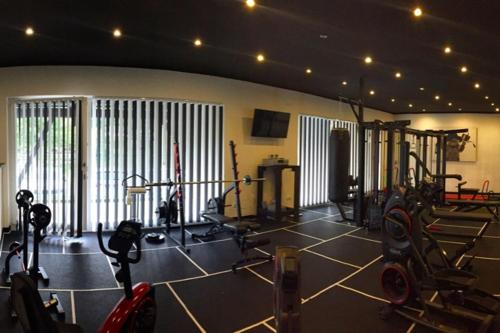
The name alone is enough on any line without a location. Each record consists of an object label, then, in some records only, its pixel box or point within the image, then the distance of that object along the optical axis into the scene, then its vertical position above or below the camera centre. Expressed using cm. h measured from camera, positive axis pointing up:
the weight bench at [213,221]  482 -92
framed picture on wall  1120 +40
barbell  456 -39
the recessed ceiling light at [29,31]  379 +151
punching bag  645 -10
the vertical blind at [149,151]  561 +17
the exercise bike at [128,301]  210 -97
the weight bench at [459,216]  338 -61
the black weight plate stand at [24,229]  331 -70
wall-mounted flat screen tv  675 +78
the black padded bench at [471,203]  385 -54
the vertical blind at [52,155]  534 +8
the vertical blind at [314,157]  832 +8
